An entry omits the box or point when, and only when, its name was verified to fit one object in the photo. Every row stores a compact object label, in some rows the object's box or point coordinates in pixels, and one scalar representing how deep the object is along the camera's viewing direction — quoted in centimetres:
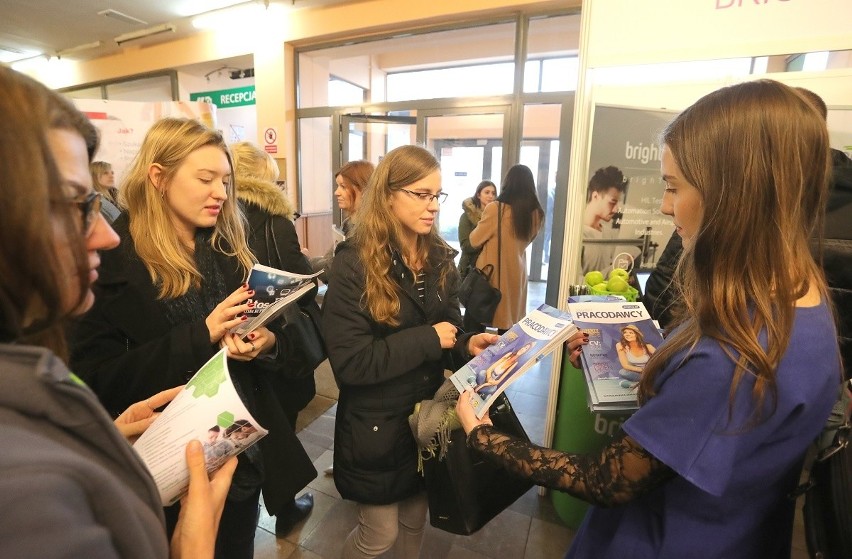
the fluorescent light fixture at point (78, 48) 695
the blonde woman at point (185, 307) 120
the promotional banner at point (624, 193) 206
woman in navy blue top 71
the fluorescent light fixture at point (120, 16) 570
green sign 664
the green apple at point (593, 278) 198
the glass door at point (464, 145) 523
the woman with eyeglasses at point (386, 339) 138
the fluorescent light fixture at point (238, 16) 549
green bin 191
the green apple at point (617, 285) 183
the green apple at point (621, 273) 195
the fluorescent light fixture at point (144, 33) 608
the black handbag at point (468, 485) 128
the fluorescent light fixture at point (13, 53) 745
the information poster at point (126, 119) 384
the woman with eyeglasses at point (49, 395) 37
